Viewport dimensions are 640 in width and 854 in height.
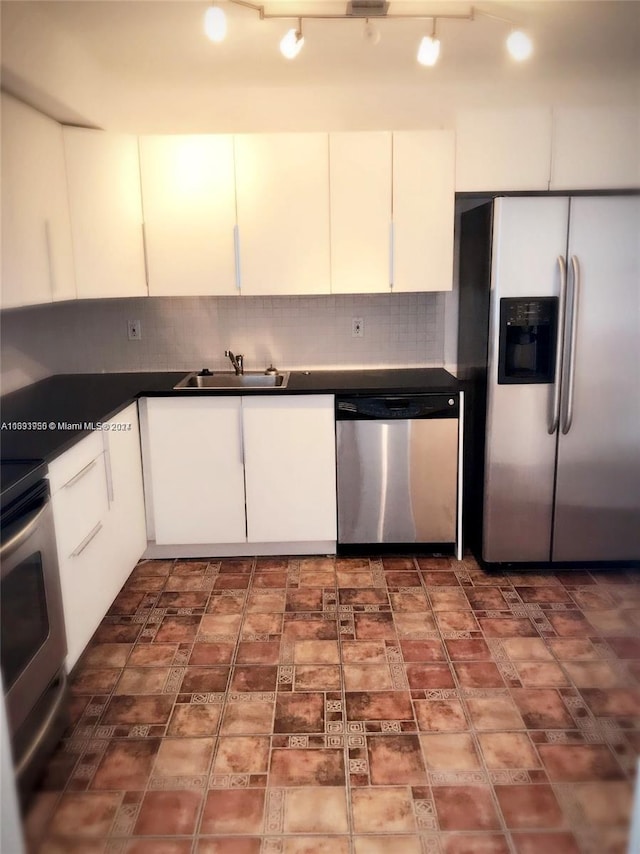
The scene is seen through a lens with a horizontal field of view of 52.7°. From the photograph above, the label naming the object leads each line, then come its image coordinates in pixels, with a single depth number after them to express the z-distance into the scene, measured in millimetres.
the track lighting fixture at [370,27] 1815
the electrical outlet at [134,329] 3121
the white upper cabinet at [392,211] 2693
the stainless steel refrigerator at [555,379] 2455
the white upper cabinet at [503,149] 2652
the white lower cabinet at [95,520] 1894
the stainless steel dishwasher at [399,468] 2738
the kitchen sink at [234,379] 3051
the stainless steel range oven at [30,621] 1459
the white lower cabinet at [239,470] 2746
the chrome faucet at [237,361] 3037
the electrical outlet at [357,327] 3127
